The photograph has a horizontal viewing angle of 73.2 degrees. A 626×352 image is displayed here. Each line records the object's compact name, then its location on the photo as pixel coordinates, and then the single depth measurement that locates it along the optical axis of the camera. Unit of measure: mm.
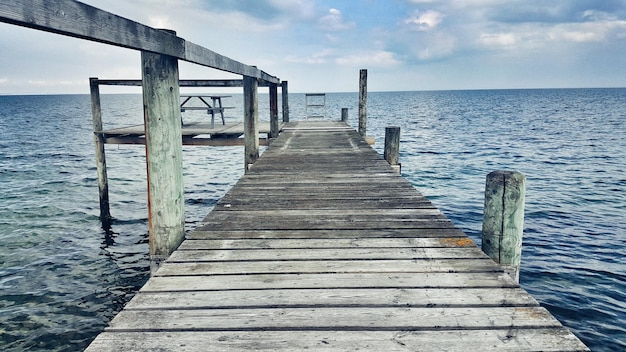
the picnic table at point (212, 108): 11758
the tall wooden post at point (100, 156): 10117
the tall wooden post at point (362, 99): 14820
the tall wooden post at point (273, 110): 11422
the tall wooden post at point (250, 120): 7794
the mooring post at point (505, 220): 3480
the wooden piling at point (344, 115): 17703
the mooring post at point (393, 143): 9344
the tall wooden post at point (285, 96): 17262
